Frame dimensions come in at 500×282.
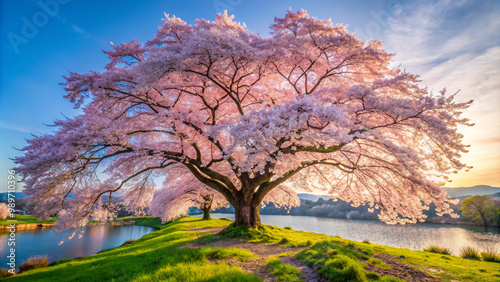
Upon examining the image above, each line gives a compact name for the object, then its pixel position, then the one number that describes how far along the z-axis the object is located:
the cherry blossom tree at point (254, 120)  8.20
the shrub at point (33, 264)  11.68
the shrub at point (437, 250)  13.43
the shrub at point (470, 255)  12.09
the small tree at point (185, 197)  22.11
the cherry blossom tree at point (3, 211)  37.84
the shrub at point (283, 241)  11.62
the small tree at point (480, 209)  38.06
